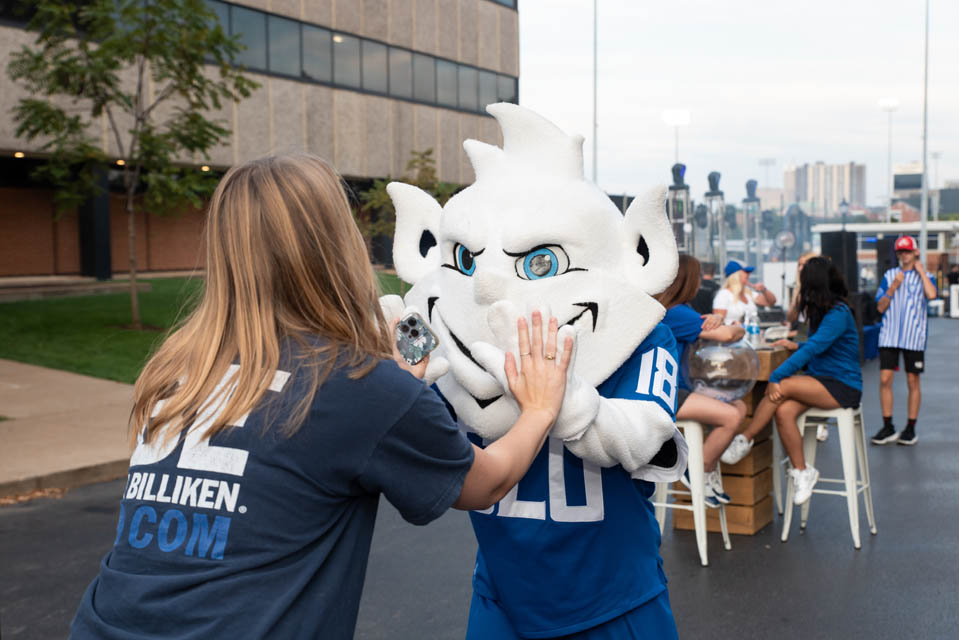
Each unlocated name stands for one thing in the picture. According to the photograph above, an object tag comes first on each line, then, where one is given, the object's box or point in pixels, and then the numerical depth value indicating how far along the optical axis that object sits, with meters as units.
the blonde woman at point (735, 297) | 10.92
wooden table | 6.18
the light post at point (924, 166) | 27.99
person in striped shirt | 9.28
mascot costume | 2.49
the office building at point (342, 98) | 26.64
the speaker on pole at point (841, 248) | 18.09
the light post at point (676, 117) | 30.48
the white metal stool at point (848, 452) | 5.88
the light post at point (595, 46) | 27.25
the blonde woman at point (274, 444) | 1.61
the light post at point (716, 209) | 24.56
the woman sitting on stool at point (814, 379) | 6.12
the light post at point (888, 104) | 40.00
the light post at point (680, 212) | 17.60
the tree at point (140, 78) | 15.35
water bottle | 7.19
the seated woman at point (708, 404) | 5.51
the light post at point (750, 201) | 31.29
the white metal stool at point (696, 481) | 5.56
